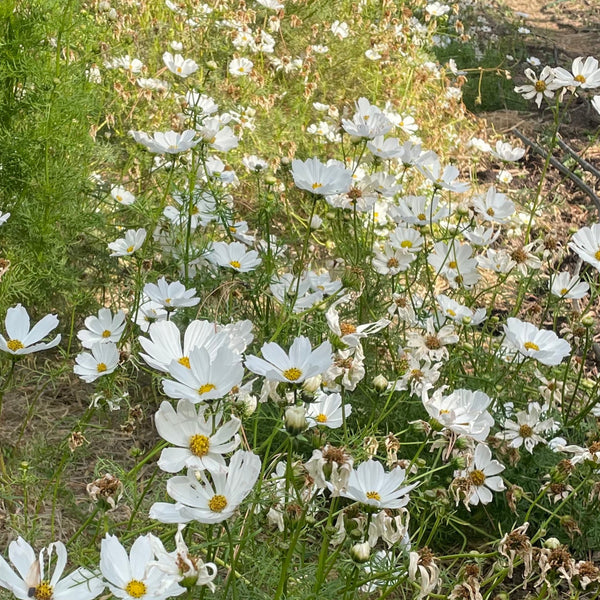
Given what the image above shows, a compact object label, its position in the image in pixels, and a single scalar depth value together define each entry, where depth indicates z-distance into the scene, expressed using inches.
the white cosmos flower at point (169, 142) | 74.2
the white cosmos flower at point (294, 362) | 45.3
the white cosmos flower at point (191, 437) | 44.4
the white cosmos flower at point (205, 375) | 43.1
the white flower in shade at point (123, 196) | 96.4
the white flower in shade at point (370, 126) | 85.4
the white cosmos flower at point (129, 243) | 78.8
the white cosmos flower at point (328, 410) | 59.4
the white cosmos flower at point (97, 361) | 65.6
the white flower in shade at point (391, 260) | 87.0
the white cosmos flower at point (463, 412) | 53.6
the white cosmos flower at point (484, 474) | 65.3
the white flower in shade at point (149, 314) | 76.3
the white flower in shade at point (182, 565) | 37.9
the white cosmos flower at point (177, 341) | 49.9
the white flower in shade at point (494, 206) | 91.6
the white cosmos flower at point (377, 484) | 46.2
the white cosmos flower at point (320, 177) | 67.6
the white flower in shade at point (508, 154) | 100.6
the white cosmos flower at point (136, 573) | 40.2
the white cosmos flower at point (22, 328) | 61.7
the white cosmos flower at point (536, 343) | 69.6
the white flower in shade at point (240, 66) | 135.5
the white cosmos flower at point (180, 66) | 109.0
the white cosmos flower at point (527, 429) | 72.8
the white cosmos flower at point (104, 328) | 73.3
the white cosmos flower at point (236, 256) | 80.0
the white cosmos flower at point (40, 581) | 41.5
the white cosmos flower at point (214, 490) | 41.8
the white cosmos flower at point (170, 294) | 66.4
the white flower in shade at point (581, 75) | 87.4
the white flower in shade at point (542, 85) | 93.8
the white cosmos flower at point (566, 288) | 82.0
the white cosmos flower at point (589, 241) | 75.3
